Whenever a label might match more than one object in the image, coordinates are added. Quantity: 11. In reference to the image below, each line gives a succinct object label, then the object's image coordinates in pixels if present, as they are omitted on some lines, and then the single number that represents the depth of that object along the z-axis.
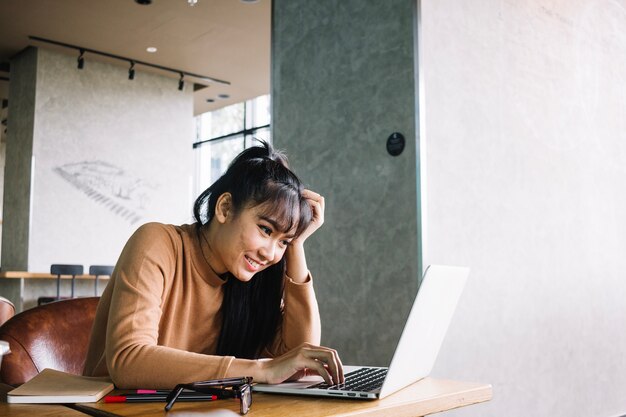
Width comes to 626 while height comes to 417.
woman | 1.17
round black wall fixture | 2.47
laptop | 1.05
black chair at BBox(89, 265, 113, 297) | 6.37
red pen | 1.02
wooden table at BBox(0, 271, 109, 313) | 6.17
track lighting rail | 6.53
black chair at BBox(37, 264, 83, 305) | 5.93
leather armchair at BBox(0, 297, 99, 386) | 1.46
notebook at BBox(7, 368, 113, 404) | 1.00
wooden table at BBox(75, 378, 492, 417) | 0.93
